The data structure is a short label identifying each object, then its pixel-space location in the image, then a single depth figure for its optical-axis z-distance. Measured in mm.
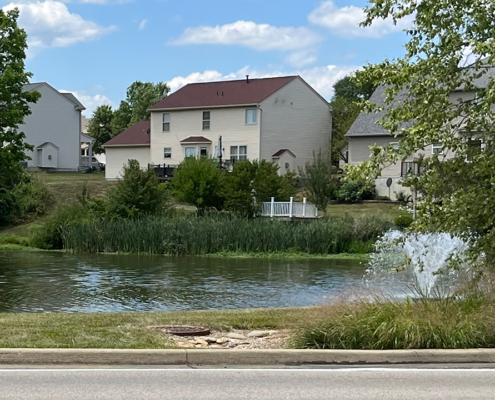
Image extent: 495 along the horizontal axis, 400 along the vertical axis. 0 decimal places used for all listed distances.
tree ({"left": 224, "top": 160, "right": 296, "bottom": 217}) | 49375
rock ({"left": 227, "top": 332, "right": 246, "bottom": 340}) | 12823
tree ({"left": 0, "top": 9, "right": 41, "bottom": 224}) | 37156
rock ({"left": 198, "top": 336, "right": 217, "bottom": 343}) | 12348
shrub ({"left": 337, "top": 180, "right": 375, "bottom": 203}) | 56438
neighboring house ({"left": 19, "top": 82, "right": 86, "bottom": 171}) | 78938
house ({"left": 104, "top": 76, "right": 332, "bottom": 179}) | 65625
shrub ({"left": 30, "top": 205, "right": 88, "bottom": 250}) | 46656
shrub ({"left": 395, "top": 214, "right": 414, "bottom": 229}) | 43738
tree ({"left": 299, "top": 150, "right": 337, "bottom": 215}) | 50031
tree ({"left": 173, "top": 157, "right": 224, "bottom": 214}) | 51000
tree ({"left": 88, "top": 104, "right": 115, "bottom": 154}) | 116562
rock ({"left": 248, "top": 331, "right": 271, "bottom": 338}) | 13023
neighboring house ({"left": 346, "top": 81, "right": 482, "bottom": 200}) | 58594
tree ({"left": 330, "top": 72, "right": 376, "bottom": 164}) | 69625
